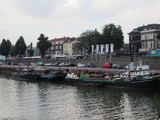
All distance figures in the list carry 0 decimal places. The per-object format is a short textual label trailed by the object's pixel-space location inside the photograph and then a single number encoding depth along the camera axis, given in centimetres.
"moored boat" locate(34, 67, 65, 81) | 5234
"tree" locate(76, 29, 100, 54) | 9081
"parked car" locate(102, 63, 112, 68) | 6292
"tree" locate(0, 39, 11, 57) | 14125
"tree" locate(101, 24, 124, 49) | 8056
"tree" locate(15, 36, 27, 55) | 12688
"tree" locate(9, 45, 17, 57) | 13330
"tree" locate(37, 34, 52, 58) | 10775
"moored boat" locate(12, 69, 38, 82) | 5458
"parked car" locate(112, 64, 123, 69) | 6006
